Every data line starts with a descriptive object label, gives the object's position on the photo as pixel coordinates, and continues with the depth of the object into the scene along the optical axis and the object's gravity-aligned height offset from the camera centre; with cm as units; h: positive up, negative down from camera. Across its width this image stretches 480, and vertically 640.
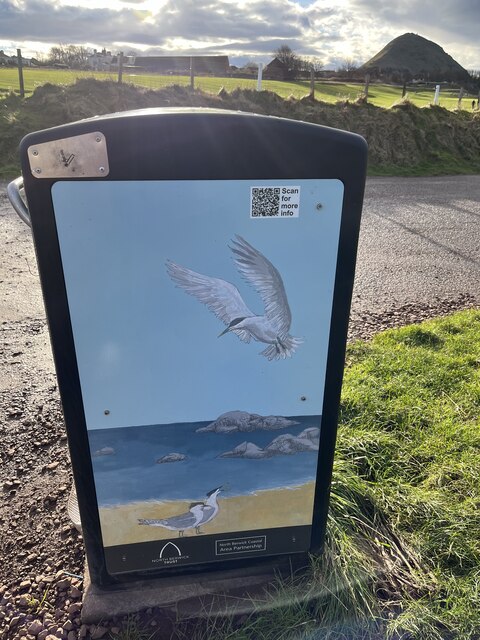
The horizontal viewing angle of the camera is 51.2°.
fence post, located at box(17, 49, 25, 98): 1208 +15
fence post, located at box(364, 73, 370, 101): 1420 -10
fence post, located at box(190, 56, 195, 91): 1362 +14
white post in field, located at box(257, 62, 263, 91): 1455 +9
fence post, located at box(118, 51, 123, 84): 1258 +25
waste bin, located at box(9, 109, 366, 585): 133 -66
